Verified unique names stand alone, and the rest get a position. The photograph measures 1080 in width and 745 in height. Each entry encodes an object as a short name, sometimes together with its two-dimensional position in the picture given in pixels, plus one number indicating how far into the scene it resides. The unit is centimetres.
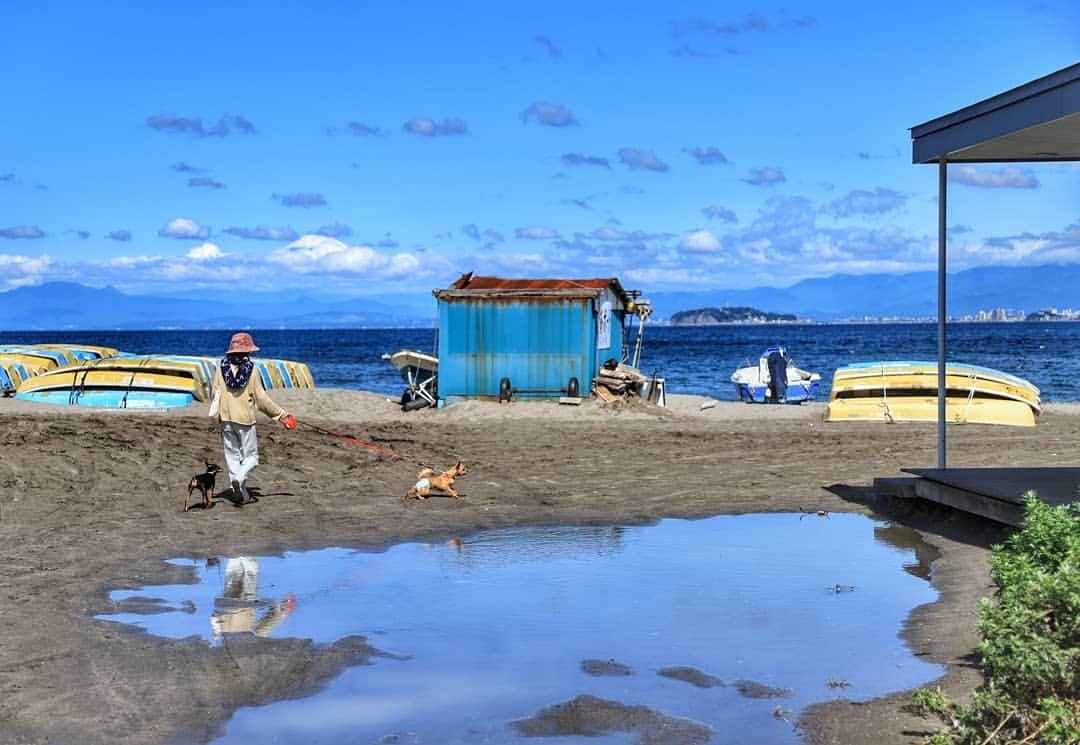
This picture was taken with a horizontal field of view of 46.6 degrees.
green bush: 514
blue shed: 2617
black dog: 1309
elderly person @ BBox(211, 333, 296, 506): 1341
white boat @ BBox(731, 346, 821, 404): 3703
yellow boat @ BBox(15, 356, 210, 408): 2777
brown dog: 1395
